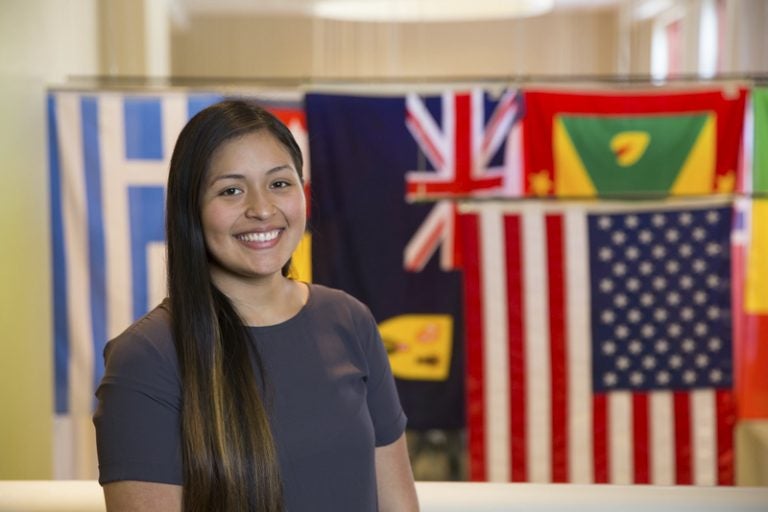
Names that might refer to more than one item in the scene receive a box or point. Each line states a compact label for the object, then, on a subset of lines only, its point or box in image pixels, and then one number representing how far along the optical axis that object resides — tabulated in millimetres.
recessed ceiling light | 5707
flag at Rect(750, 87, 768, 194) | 4309
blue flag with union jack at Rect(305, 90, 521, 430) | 4273
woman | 1292
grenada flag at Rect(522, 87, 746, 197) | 4312
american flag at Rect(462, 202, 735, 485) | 4203
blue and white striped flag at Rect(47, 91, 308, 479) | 4211
